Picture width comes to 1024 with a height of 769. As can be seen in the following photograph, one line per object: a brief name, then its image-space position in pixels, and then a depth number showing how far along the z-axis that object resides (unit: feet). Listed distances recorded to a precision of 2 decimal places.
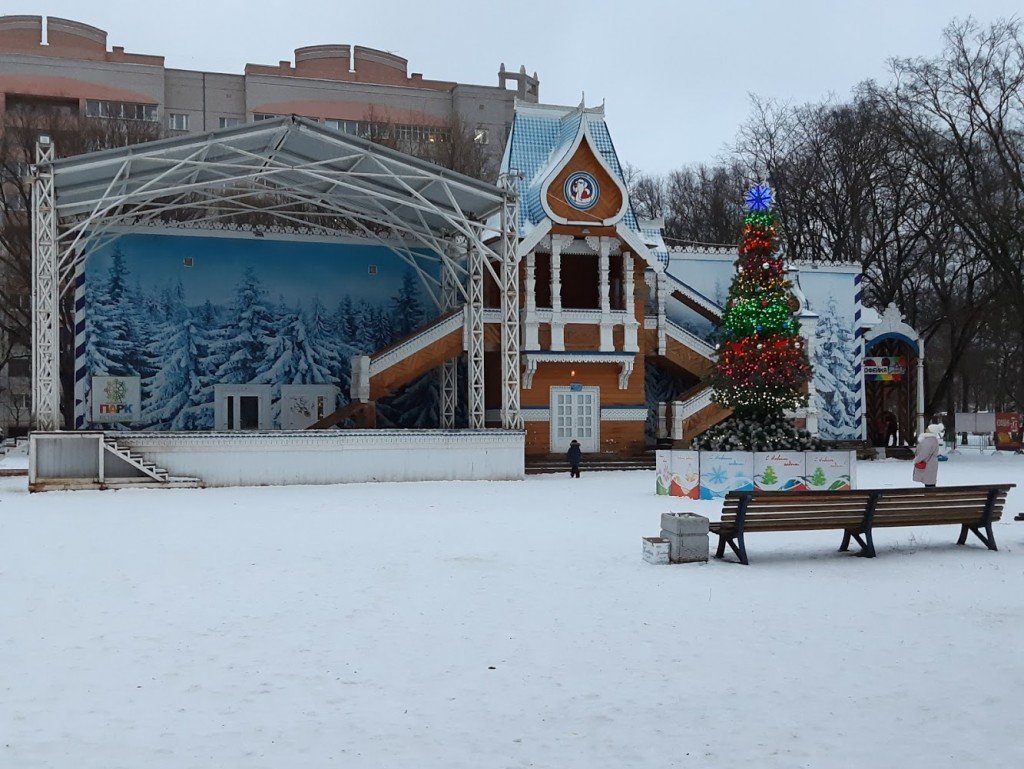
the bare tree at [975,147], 125.29
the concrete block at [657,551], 40.04
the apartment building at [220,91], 191.21
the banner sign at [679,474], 70.03
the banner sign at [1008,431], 144.05
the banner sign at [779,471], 70.13
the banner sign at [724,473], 69.56
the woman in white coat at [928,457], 58.70
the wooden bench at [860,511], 40.14
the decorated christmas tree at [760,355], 72.02
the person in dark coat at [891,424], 134.97
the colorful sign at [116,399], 108.88
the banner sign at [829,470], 71.05
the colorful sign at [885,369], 131.95
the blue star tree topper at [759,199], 75.00
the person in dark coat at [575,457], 96.07
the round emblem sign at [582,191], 108.37
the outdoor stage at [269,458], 81.61
